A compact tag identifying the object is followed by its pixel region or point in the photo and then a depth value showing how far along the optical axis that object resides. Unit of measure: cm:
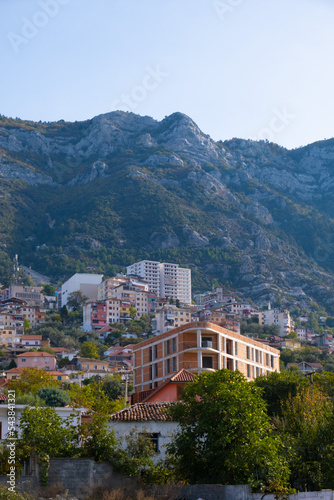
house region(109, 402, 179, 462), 3238
